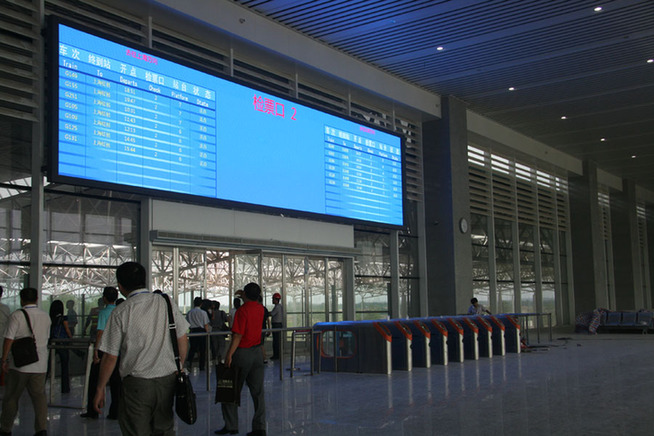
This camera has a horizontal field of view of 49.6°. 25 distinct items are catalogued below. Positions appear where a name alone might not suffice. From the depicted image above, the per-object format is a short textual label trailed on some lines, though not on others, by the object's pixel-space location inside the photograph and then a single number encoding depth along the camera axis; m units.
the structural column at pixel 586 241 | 27.41
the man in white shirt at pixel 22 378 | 5.87
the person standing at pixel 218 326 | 12.30
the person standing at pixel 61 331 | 9.23
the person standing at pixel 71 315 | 10.62
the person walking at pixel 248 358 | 6.11
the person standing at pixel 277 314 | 13.59
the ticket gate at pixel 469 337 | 13.18
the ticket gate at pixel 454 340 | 12.73
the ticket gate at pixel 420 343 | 11.91
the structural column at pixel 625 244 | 32.75
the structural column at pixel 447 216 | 18.36
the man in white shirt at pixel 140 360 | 3.89
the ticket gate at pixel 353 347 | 11.12
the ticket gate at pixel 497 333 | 14.16
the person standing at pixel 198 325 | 11.48
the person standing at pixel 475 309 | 15.83
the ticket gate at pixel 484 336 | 13.69
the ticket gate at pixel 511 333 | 14.80
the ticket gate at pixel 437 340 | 12.30
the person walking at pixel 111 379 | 7.12
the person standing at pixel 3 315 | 6.91
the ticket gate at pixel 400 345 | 11.43
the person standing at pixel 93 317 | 10.43
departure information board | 9.92
